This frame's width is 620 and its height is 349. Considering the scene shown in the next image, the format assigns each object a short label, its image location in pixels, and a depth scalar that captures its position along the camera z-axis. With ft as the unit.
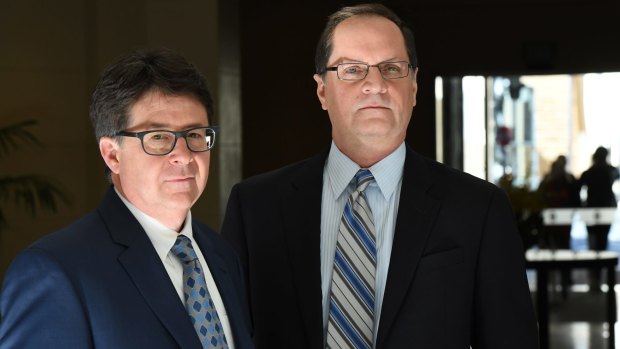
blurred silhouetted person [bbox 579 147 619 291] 39.11
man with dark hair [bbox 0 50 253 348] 5.28
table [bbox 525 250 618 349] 26.71
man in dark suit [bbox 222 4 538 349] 7.51
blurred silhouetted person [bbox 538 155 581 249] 38.11
